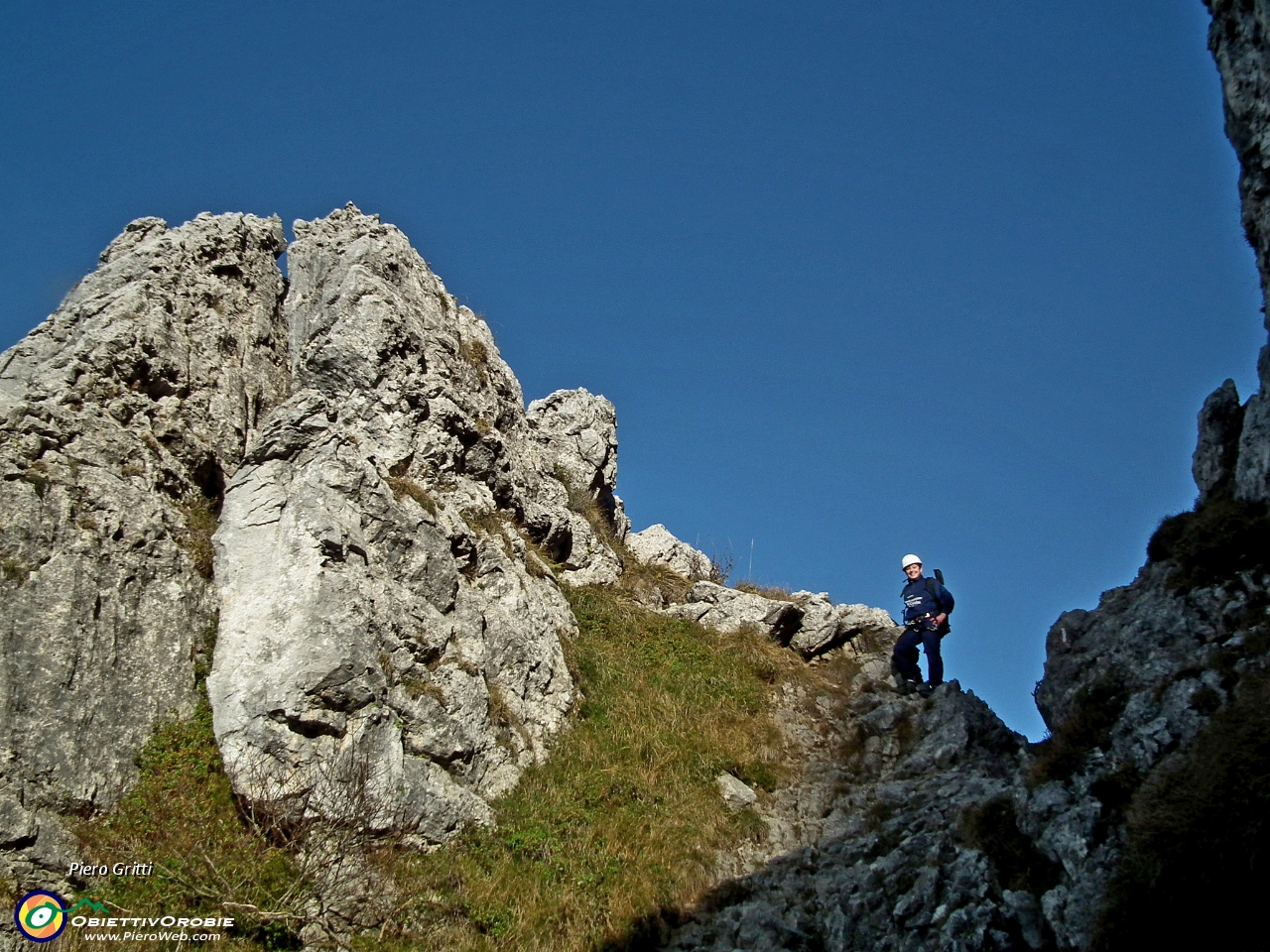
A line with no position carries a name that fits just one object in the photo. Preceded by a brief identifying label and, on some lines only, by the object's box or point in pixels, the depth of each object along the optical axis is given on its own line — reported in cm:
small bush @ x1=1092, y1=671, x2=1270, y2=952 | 771
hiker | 1845
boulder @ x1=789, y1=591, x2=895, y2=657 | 2186
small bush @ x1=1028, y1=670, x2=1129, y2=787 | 1170
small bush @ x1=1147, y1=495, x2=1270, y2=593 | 1224
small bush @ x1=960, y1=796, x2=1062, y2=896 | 1039
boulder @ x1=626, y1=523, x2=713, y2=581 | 2736
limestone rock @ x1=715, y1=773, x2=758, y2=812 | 1577
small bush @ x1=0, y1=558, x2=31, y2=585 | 1305
